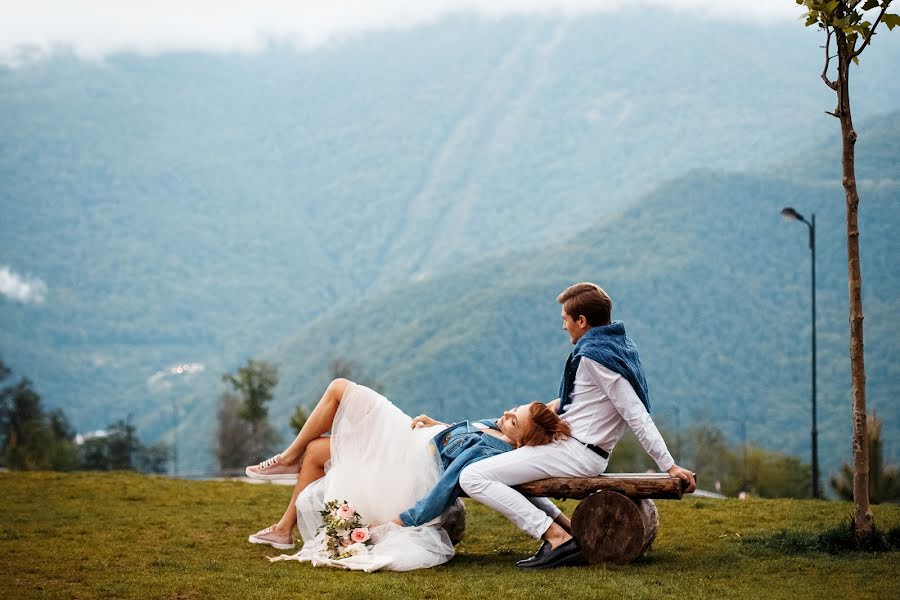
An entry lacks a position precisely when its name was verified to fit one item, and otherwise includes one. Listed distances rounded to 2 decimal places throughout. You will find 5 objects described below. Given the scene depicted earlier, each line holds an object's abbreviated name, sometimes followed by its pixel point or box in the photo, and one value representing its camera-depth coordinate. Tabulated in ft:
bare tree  25.39
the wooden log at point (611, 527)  23.97
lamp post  85.10
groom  24.39
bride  25.17
